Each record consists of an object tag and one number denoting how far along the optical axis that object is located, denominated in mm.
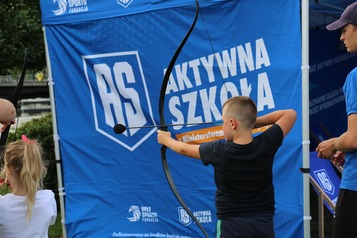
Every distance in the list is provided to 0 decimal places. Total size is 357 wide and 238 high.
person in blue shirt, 6184
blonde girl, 5754
